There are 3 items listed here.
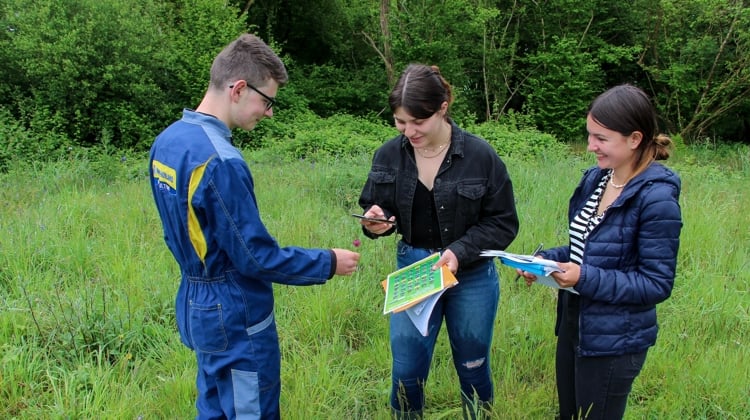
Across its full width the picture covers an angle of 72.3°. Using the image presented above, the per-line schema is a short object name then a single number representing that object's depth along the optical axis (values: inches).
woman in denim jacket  84.8
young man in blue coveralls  67.9
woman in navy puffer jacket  70.4
